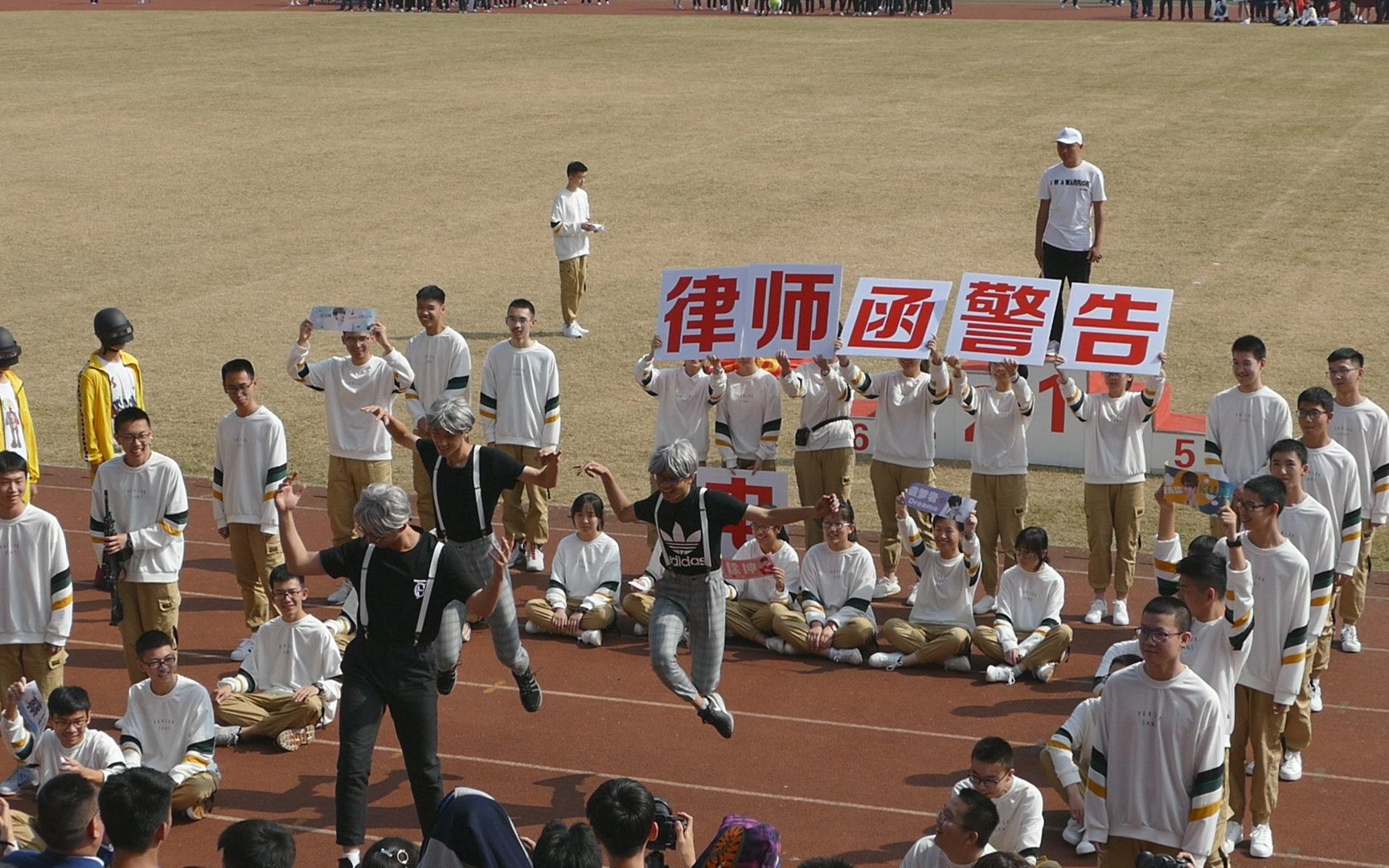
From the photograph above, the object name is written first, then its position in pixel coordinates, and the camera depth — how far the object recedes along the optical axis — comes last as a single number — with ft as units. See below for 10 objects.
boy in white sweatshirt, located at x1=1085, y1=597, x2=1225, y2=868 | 22.79
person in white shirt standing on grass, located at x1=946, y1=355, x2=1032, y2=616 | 40.70
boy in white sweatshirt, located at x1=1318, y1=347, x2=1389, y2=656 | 36.24
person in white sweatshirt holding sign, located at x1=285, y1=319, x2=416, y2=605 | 41.27
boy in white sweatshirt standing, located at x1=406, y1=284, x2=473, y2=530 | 42.86
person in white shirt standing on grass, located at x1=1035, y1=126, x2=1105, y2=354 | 57.16
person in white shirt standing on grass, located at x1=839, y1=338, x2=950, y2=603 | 41.55
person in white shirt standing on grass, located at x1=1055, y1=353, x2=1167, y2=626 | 39.93
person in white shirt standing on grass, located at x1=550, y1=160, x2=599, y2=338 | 67.00
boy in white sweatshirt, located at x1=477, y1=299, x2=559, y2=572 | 43.04
